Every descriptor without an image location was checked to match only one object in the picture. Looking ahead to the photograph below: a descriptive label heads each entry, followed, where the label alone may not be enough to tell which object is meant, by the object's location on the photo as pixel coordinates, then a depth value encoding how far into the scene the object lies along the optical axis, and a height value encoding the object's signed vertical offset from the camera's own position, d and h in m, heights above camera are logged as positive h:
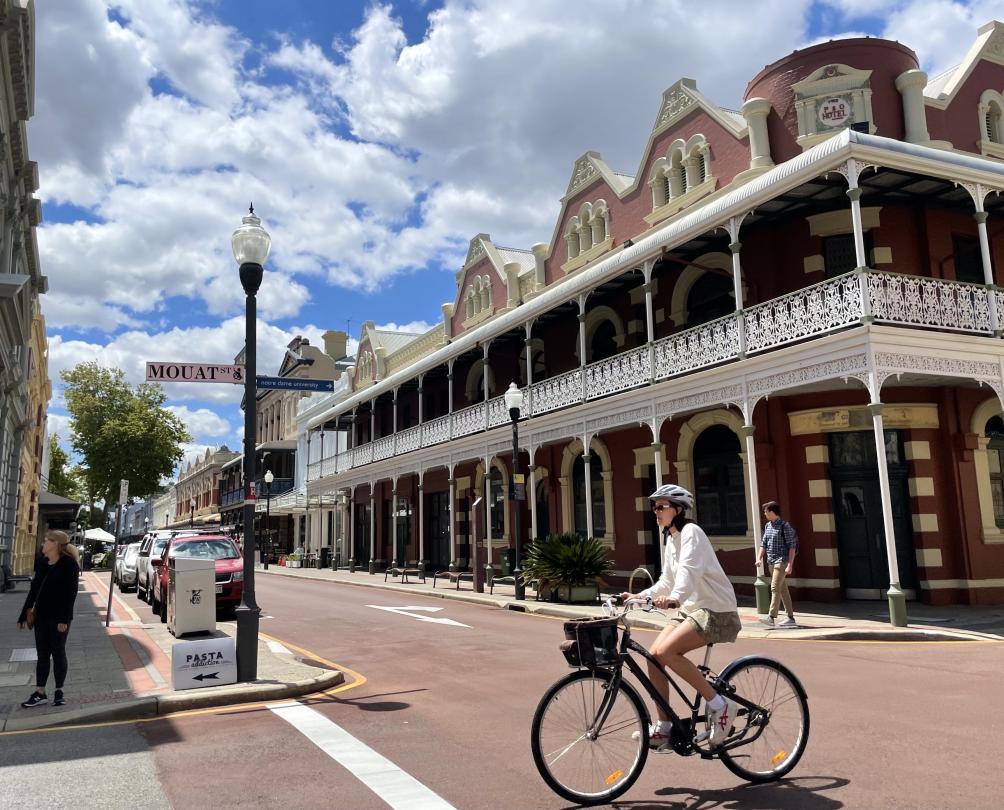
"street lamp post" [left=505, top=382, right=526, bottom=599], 18.52 +2.73
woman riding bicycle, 4.76 -0.52
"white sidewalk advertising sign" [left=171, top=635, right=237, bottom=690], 7.96 -1.17
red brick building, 13.72 +3.51
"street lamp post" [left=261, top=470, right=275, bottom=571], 36.56 +0.10
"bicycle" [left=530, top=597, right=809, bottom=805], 4.57 -1.07
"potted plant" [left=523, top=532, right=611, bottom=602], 16.98 -0.70
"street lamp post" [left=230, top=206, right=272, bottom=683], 8.41 +1.39
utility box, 11.51 -0.76
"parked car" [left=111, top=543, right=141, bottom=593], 24.28 -0.74
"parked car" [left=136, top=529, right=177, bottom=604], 19.33 -0.33
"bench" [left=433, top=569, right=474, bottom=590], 22.62 -1.28
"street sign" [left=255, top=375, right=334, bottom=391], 9.22 +1.75
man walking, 12.14 -0.35
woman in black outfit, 7.64 -0.52
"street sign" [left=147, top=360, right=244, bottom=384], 8.58 +1.79
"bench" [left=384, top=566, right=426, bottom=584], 26.84 -1.31
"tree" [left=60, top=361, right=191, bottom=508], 43.19 +5.87
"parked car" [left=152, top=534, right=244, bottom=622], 15.16 -0.39
